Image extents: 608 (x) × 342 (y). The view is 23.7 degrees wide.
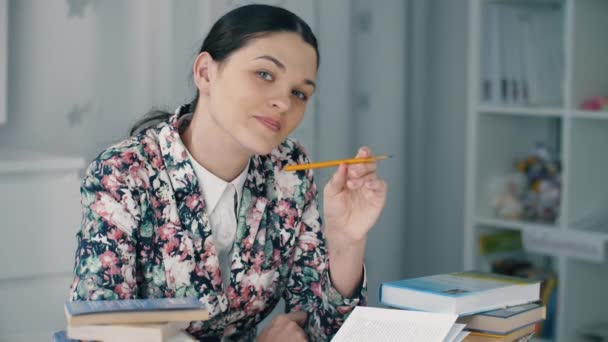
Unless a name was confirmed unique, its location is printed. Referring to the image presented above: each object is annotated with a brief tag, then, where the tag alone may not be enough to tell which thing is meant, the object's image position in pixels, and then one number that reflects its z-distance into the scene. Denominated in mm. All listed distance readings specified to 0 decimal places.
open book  2255
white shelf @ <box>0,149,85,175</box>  2908
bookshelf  3615
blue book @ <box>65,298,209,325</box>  2108
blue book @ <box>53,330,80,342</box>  2195
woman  2512
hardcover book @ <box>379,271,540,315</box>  2351
